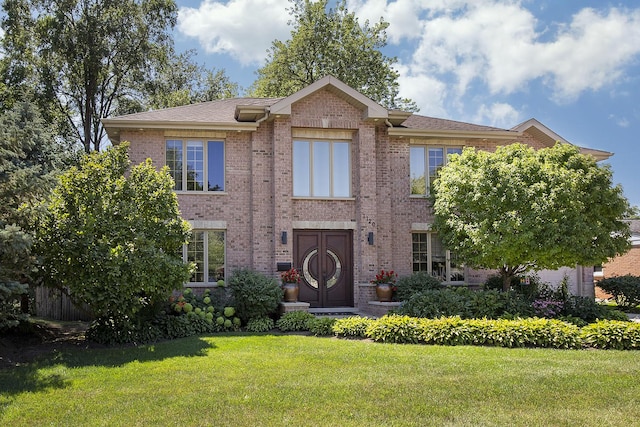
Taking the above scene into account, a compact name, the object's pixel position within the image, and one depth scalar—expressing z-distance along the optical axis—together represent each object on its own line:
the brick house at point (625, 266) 26.94
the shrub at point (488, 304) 13.57
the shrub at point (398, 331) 11.52
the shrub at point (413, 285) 15.65
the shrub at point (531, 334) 11.14
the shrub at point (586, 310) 14.33
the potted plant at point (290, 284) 15.10
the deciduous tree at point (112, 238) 11.12
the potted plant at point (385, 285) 15.62
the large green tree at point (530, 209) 13.99
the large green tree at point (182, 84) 28.28
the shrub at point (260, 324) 13.73
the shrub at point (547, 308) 13.90
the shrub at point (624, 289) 19.64
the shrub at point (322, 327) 12.70
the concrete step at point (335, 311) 15.62
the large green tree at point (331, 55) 31.36
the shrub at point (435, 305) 13.58
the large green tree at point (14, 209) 8.93
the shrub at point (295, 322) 13.57
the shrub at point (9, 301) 8.83
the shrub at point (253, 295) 14.16
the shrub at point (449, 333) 11.34
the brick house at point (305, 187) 16.02
